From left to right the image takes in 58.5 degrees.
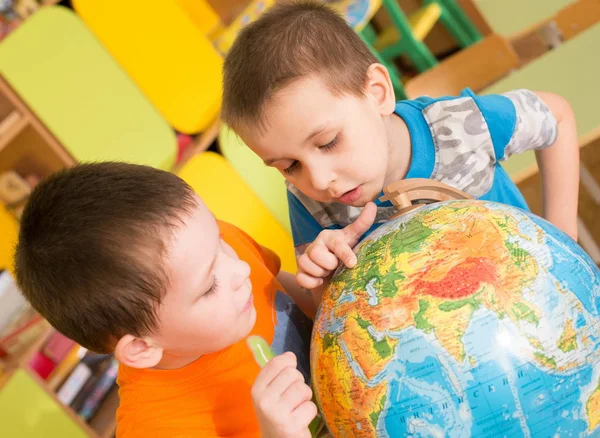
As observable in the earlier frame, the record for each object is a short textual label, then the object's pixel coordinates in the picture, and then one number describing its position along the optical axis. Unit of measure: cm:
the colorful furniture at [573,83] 226
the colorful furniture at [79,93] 234
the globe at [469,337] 69
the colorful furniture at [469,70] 275
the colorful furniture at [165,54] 263
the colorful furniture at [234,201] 263
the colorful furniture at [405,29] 339
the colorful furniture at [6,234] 249
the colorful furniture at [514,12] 344
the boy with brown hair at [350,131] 104
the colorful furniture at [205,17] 373
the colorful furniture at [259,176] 281
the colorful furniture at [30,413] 211
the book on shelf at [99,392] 245
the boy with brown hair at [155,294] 85
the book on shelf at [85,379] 238
